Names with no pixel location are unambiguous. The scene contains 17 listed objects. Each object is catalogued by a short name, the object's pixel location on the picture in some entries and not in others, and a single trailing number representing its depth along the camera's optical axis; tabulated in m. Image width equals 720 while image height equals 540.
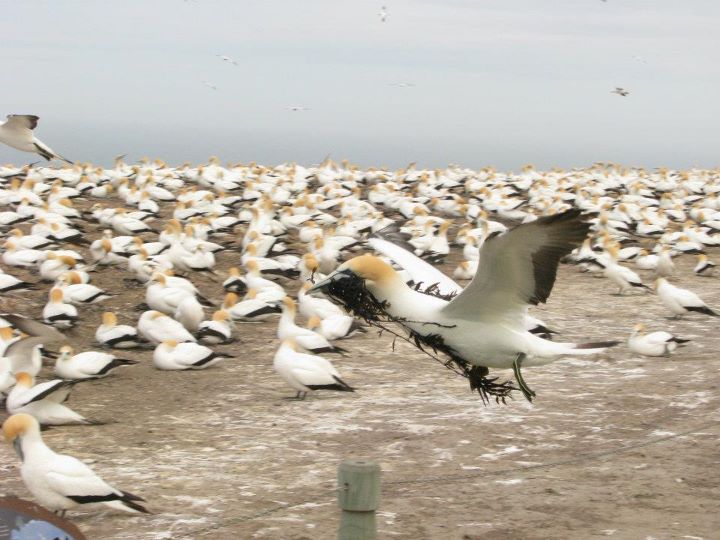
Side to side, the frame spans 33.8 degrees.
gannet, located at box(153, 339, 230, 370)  10.59
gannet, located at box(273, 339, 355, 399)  9.45
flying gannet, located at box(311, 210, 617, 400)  4.79
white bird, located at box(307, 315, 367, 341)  11.74
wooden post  4.66
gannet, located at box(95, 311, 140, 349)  11.59
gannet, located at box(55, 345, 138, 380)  9.95
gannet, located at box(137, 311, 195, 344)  11.41
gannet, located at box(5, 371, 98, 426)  8.45
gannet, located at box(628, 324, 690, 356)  10.91
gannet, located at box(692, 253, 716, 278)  16.77
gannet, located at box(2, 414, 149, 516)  6.42
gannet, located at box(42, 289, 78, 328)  11.93
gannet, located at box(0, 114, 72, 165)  10.83
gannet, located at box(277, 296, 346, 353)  11.02
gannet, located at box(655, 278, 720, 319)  12.75
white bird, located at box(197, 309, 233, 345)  11.72
